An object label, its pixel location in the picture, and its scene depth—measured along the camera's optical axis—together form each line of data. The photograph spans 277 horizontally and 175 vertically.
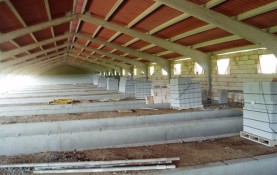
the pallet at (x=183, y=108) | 12.43
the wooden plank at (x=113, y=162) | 5.60
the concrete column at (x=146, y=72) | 23.38
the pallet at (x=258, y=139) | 6.65
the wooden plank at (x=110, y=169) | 5.27
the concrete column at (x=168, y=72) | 19.19
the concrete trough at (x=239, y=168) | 5.03
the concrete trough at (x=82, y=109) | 13.70
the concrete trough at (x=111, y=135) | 7.74
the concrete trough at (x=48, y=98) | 19.17
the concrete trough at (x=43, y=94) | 23.91
